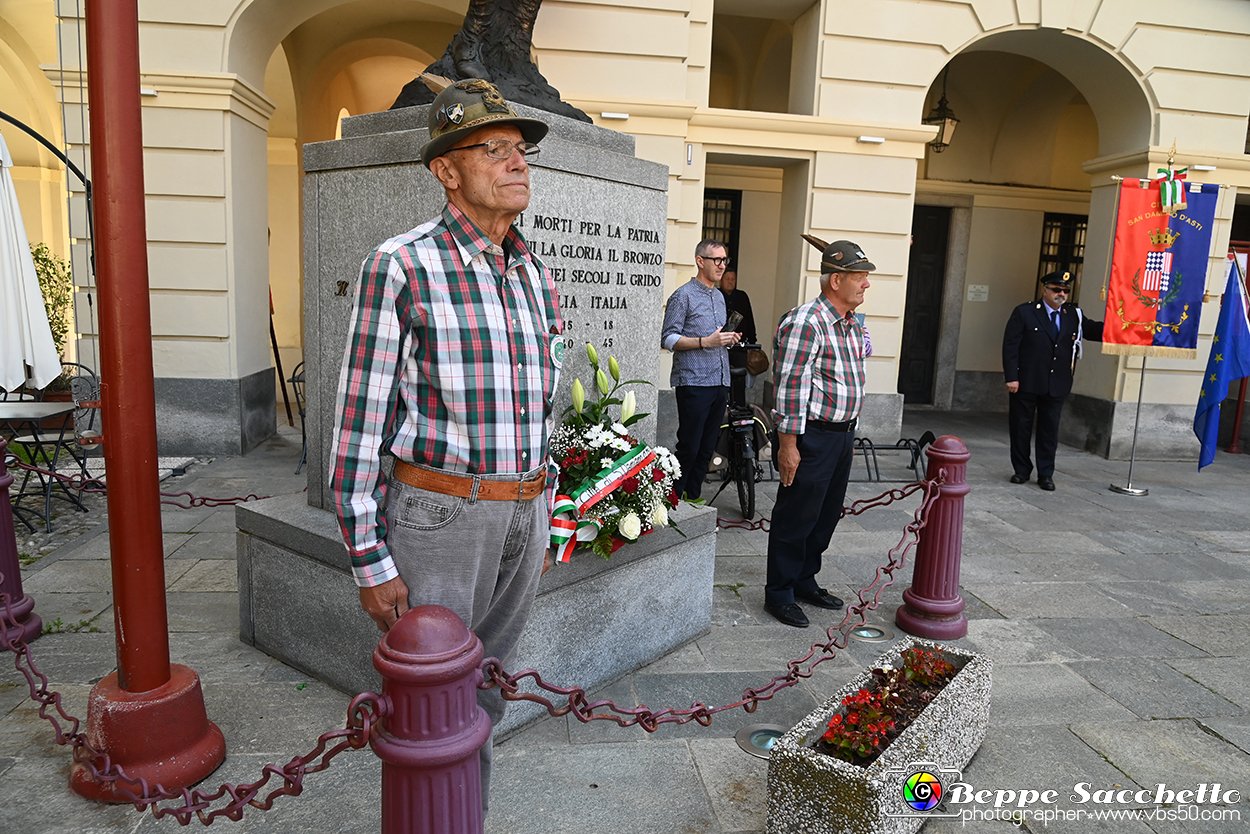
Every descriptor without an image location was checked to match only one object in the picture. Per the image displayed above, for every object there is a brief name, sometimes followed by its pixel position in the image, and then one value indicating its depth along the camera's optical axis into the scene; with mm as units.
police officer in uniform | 7926
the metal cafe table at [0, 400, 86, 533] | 5477
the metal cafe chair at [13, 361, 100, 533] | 5309
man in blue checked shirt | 5996
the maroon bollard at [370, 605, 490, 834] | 1532
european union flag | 8086
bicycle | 6355
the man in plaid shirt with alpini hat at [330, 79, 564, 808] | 1962
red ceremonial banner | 7793
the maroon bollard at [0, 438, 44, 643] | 3732
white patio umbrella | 5238
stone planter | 2354
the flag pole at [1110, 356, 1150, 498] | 7859
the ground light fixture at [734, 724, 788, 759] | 3145
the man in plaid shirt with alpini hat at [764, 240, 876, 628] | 4109
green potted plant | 9430
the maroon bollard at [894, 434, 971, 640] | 4129
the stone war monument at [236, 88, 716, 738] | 3279
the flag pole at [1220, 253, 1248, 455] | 10320
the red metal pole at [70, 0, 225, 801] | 2475
